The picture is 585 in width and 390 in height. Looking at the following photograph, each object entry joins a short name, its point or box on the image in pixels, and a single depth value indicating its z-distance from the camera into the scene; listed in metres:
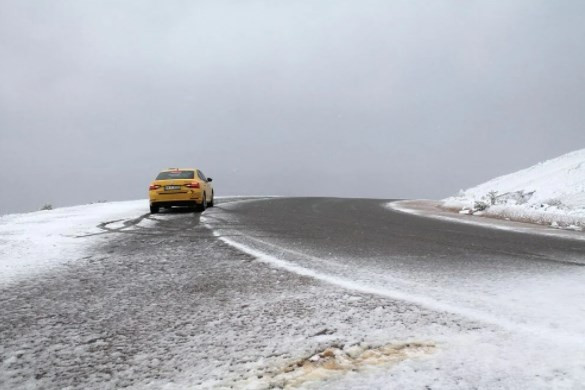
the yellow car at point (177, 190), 14.30
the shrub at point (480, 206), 15.41
